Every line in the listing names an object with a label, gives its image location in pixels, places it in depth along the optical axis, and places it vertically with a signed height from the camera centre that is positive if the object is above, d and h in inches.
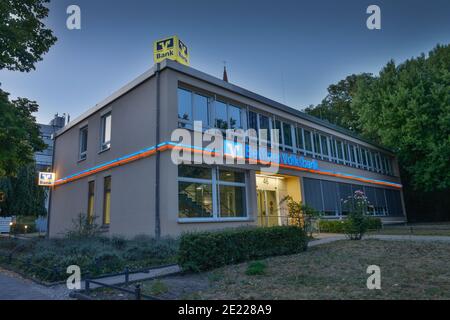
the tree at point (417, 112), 951.0 +322.2
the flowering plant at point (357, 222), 500.8 -2.4
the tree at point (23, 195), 1156.5 +138.5
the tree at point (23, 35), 495.8 +320.5
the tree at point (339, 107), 1466.5 +543.0
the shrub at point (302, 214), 557.7 +15.1
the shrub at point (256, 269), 279.0 -38.9
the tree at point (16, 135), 510.6 +169.2
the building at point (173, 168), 502.0 +116.7
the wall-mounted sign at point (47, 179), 837.2 +136.9
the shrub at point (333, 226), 710.5 -10.2
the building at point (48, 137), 1794.8 +537.9
